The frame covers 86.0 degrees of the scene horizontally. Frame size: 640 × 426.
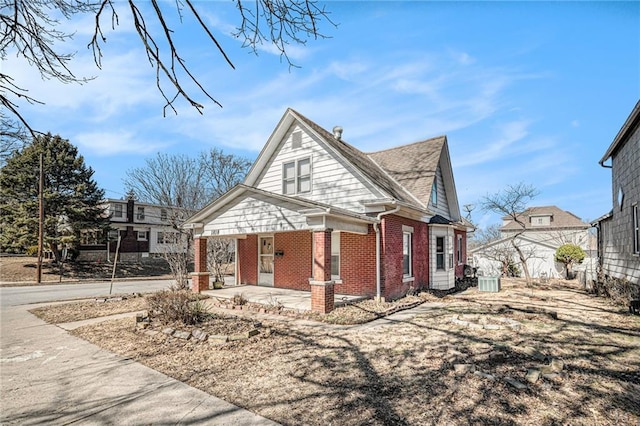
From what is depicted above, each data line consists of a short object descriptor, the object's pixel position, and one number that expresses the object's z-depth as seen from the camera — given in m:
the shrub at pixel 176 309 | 7.81
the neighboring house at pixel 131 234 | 32.81
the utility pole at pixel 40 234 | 21.97
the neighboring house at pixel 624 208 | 10.49
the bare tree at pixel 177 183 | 26.90
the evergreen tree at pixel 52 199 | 25.30
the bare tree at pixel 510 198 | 21.56
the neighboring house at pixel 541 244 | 27.59
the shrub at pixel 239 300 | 10.47
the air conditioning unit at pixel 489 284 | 15.19
